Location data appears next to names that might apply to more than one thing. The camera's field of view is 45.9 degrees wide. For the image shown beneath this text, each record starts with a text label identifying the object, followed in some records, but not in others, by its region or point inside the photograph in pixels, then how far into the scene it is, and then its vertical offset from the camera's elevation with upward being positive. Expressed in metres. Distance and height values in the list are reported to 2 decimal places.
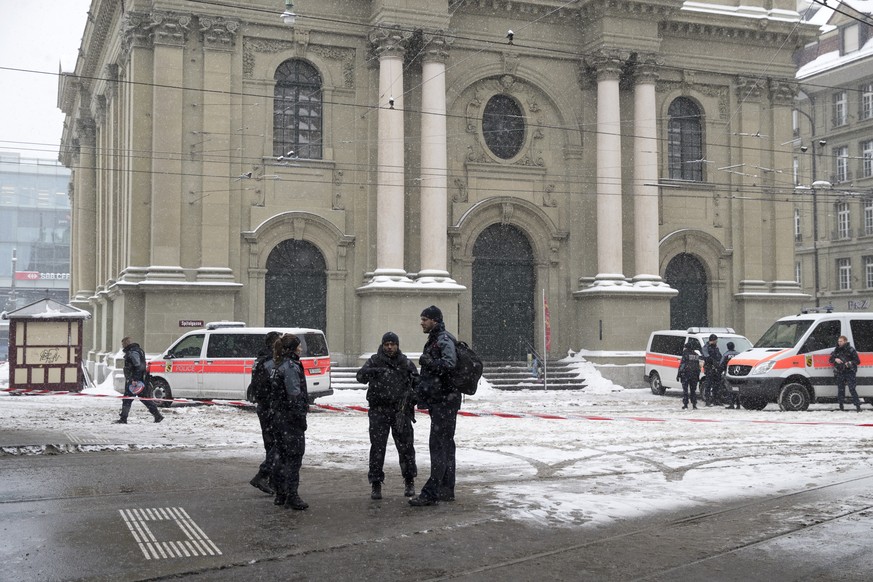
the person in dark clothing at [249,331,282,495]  9.77 -0.70
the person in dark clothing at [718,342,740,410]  22.83 -0.67
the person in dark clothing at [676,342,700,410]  23.62 -0.83
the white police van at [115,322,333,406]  22.12 -0.60
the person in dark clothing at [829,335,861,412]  21.12 -0.56
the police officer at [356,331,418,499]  9.72 -0.59
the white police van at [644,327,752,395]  27.56 -0.29
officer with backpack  9.43 -0.64
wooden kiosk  27.47 -0.25
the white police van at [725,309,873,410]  21.42 -0.58
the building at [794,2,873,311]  53.11 +9.44
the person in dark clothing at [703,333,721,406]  24.55 -0.82
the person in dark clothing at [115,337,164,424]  18.98 -0.55
